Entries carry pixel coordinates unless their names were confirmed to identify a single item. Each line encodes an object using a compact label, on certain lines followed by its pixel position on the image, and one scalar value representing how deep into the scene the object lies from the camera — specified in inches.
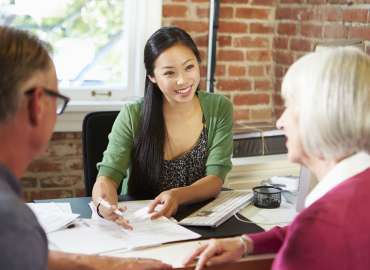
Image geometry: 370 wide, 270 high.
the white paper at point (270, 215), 73.9
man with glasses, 35.9
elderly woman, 46.1
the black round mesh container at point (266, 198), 80.3
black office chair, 92.3
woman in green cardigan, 86.5
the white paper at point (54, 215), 69.1
